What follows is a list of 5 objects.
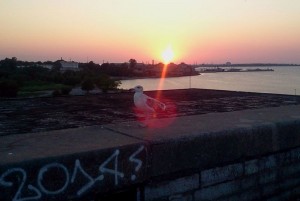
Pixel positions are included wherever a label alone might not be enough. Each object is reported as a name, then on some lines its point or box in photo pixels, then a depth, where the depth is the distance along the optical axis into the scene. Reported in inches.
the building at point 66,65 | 5614.2
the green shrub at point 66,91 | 1921.8
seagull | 137.1
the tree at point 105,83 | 2307.8
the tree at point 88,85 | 2292.1
